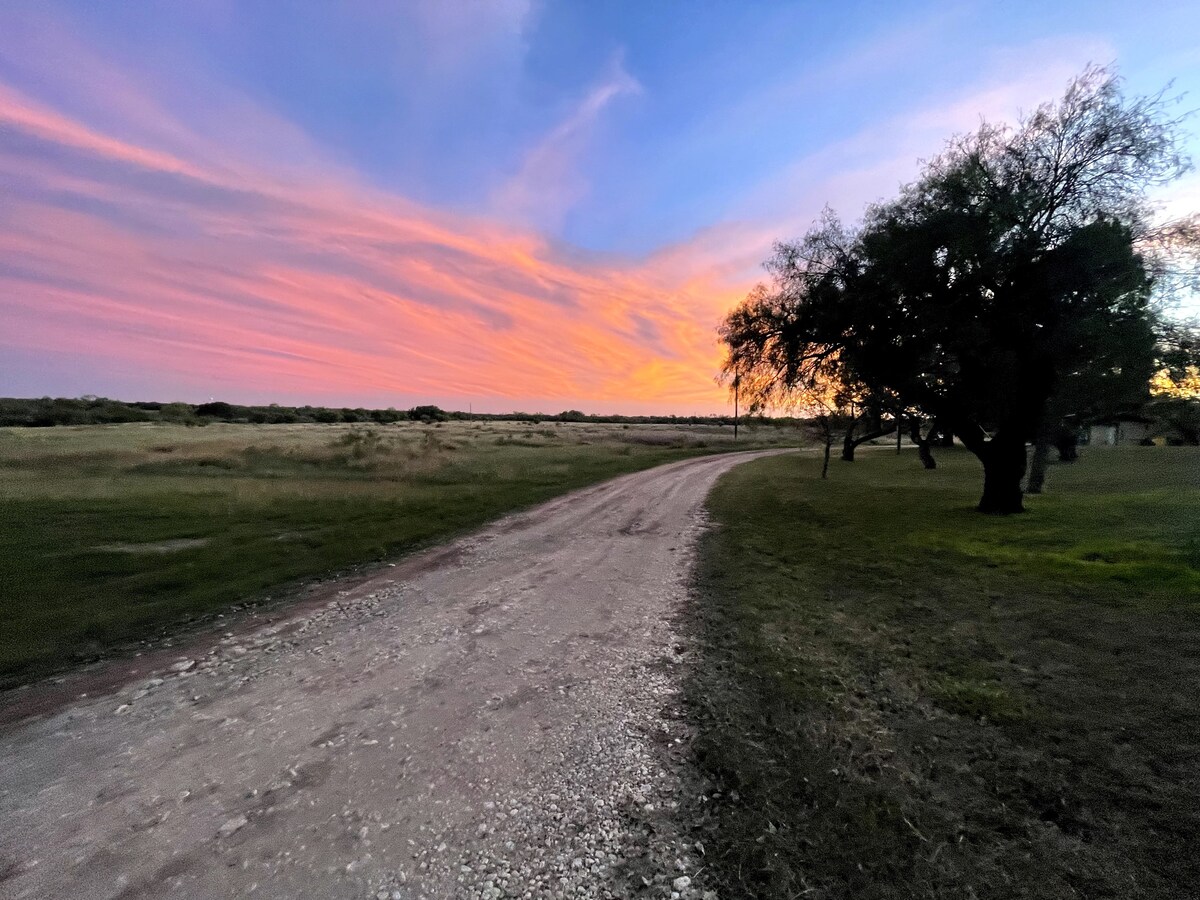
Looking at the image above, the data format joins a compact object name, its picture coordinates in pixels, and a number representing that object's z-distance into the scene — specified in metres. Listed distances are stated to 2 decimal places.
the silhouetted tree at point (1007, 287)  13.98
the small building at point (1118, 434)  58.41
